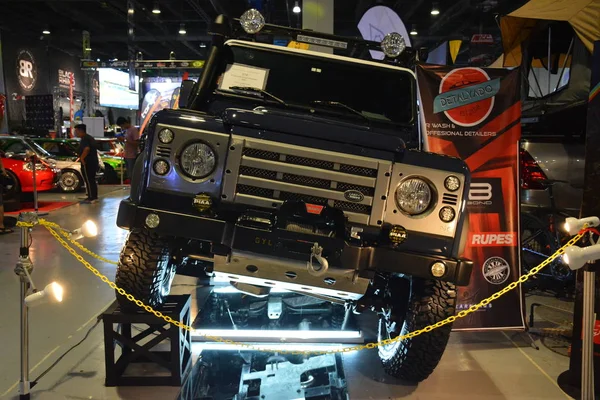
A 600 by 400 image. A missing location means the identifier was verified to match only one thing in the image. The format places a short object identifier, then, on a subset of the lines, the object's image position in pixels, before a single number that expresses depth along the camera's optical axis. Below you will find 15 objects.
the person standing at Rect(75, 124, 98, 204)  10.82
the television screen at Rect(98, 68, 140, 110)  22.95
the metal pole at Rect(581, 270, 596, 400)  2.74
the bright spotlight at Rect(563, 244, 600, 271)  2.58
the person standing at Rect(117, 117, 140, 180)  10.97
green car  15.33
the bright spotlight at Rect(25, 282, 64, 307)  2.79
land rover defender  2.71
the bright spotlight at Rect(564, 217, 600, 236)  2.79
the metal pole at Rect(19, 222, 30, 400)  2.88
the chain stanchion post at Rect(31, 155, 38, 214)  9.03
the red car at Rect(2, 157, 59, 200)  9.98
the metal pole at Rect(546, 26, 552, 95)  7.59
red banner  3.98
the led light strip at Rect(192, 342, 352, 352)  3.61
